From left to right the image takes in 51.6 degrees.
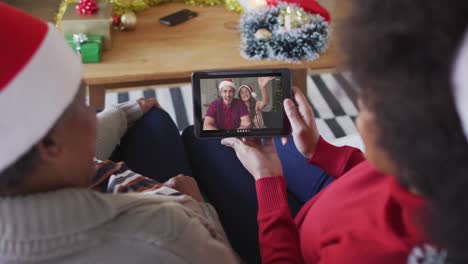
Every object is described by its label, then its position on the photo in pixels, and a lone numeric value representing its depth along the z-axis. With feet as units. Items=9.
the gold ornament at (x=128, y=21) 5.24
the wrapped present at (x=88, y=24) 4.84
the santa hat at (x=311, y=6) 5.26
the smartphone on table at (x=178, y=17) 5.45
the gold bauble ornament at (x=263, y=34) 4.97
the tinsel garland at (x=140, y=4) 5.31
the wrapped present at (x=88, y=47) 4.71
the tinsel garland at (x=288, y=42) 4.91
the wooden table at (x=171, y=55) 4.74
